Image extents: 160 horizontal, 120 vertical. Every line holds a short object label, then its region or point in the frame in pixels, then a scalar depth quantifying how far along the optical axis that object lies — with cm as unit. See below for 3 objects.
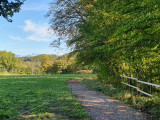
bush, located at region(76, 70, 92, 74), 3753
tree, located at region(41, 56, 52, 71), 4703
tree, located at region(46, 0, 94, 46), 1442
